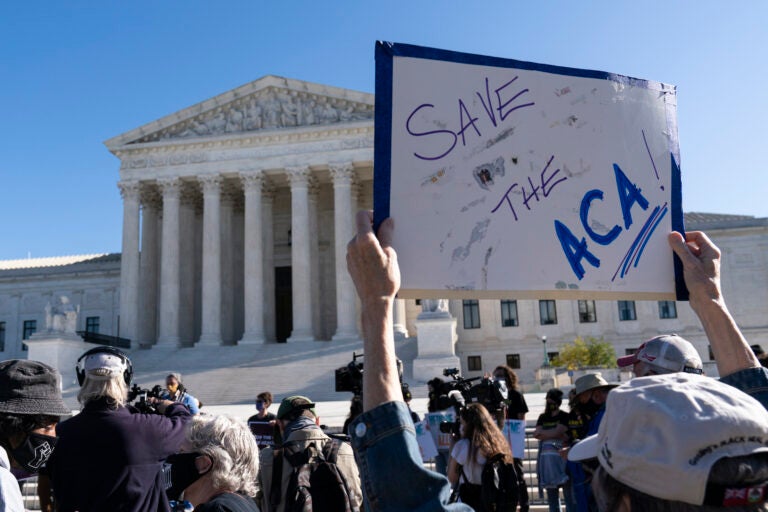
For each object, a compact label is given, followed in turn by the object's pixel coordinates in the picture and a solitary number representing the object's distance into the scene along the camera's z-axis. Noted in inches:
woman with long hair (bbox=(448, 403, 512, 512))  214.8
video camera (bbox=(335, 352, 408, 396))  194.4
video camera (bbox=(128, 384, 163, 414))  204.9
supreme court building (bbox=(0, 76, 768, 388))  1494.8
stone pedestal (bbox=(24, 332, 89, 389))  1315.2
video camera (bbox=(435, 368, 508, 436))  242.2
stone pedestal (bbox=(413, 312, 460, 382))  1189.7
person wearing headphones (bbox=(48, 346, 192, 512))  131.0
